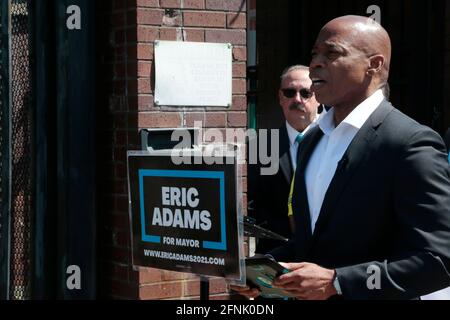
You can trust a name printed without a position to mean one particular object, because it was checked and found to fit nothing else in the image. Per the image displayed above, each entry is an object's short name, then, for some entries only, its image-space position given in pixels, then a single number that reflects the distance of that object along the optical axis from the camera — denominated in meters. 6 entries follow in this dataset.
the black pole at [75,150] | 4.39
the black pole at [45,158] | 4.47
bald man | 2.73
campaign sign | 3.18
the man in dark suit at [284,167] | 4.47
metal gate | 4.65
